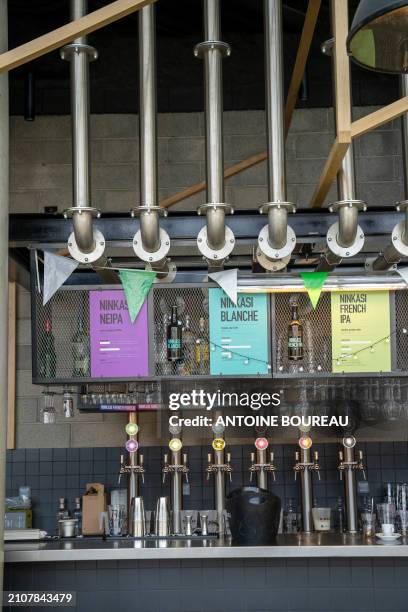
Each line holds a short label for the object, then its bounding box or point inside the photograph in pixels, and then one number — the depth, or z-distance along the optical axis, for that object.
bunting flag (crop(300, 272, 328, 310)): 5.53
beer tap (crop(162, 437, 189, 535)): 6.87
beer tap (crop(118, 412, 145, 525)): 6.98
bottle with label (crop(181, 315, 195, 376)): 5.61
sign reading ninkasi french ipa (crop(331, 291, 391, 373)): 5.65
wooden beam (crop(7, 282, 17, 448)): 7.41
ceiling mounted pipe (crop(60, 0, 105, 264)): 5.04
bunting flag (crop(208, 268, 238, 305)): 5.55
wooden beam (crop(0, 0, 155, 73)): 4.44
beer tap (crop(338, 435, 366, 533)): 6.88
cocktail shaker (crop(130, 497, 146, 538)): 6.53
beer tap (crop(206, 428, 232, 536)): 6.84
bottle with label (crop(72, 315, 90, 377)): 5.61
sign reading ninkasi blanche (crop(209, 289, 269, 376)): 5.63
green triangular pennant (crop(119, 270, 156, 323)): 5.55
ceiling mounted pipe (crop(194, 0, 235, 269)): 4.99
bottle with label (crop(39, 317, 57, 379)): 5.61
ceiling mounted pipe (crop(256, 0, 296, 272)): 4.99
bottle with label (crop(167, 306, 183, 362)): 5.57
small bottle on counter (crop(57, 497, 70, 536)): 7.16
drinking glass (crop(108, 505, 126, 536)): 6.65
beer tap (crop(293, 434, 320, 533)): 6.97
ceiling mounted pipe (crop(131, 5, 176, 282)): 5.00
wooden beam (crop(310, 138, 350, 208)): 4.44
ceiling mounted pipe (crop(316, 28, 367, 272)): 4.98
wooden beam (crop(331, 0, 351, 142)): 4.38
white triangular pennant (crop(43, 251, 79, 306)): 5.45
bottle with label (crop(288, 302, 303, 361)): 5.64
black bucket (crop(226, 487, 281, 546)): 5.73
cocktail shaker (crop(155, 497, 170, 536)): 6.57
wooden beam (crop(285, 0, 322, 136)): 5.24
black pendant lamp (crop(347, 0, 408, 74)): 2.73
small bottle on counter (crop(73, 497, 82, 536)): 7.17
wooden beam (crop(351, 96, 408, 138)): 4.32
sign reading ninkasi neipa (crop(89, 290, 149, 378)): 5.64
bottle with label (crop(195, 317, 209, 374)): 5.66
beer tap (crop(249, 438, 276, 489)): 6.76
